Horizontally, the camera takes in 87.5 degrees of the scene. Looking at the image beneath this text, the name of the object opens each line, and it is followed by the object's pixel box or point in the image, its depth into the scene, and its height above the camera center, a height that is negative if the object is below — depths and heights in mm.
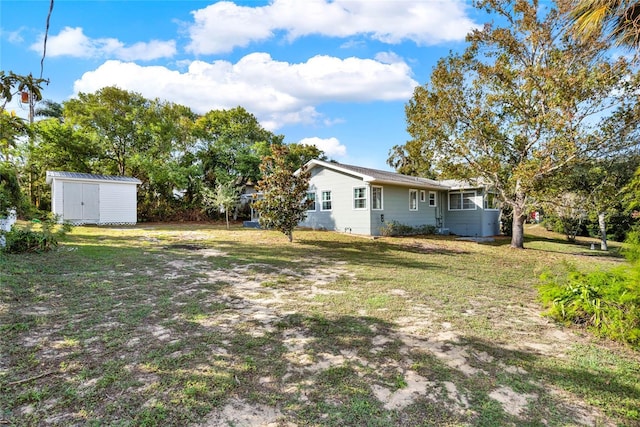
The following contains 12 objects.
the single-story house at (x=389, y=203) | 15852 +827
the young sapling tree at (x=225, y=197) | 17828 +1210
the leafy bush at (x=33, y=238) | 7551 -417
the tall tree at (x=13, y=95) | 3297 +1262
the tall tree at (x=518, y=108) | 11062 +3995
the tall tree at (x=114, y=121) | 22422 +6734
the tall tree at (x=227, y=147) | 25141 +5512
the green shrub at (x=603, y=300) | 3615 -1025
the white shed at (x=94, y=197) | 17188 +1247
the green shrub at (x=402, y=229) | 15914 -550
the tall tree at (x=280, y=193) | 11641 +909
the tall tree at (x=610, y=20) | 5008 +3052
